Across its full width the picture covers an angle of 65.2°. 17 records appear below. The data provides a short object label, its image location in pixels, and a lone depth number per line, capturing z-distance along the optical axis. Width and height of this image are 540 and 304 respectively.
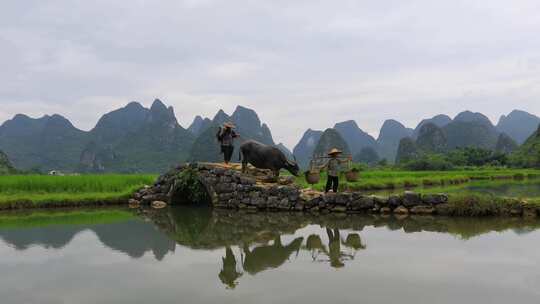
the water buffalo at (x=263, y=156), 10.53
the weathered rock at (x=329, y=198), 9.45
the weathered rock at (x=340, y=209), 9.38
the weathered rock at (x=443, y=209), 8.42
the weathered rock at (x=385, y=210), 9.03
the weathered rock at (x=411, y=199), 8.80
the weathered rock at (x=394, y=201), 8.98
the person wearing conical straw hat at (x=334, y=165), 9.66
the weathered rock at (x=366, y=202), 9.16
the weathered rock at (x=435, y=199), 8.56
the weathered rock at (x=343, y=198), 9.35
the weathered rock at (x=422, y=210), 8.63
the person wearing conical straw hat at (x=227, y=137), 10.80
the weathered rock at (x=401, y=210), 8.82
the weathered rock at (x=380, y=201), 9.09
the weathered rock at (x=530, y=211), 7.94
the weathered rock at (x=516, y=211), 8.06
